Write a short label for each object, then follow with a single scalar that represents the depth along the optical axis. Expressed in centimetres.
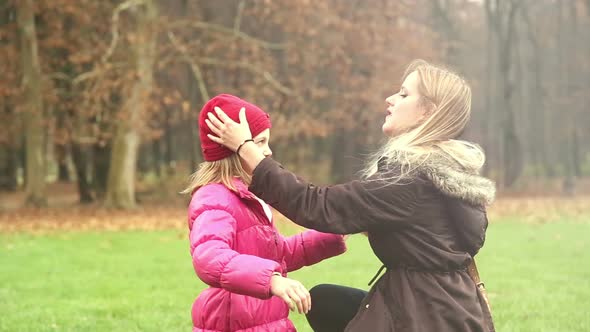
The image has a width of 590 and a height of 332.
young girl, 317
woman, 328
